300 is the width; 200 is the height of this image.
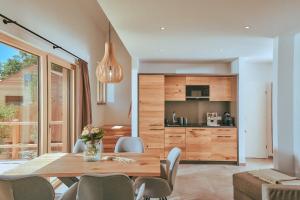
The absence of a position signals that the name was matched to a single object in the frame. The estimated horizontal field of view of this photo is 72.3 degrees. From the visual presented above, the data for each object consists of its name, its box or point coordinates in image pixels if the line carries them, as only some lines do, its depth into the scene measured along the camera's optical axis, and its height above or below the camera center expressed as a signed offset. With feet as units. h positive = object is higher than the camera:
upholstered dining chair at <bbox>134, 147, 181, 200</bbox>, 7.71 -3.01
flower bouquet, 7.87 -1.46
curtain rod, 7.32 +3.06
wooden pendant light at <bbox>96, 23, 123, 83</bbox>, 8.67 +1.53
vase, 7.94 -1.83
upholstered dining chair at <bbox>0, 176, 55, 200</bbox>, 5.19 -2.15
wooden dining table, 6.74 -2.22
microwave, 16.87 +1.01
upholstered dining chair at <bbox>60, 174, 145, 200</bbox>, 5.44 -2.22
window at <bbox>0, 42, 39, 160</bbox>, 8.52 +0.01
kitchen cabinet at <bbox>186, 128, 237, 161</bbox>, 15.99 -3.11
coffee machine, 16.92 -1.23
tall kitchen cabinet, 15.98 -0.54
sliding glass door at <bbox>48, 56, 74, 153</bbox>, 11.41 +0.01
